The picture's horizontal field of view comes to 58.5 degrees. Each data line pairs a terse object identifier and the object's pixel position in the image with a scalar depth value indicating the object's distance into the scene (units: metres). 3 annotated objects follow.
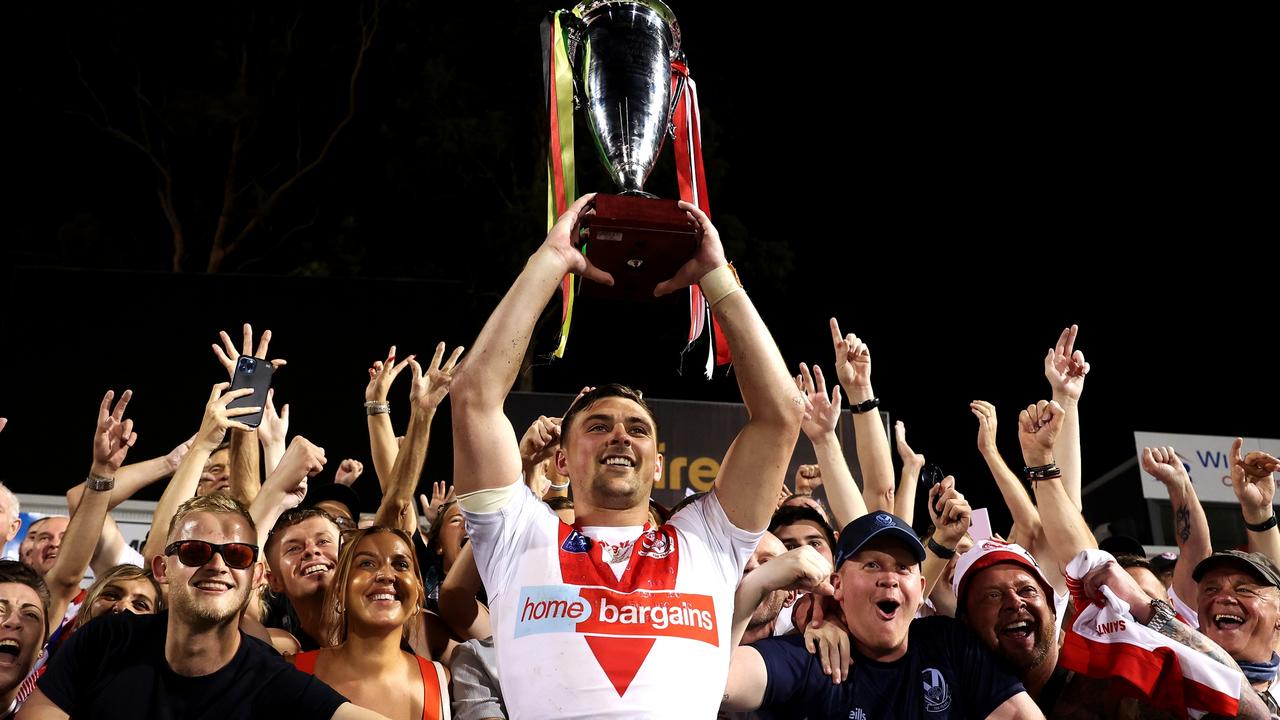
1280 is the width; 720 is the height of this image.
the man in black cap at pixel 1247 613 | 4.60
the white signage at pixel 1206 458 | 9.59
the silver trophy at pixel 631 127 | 3.63
